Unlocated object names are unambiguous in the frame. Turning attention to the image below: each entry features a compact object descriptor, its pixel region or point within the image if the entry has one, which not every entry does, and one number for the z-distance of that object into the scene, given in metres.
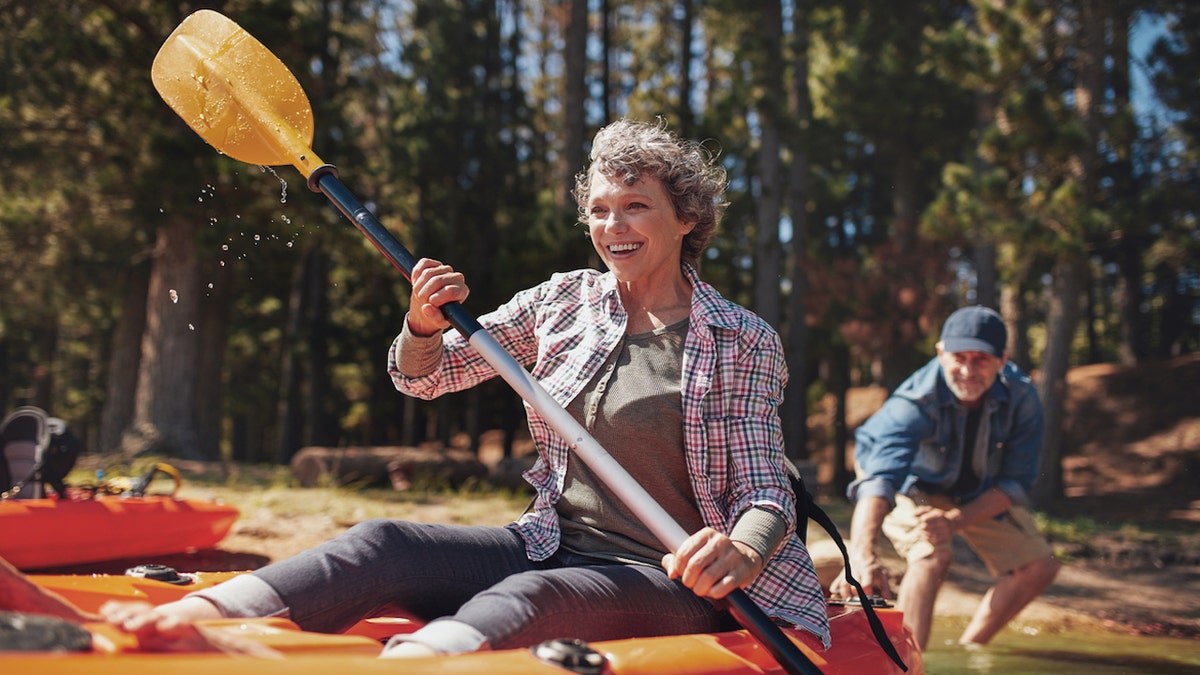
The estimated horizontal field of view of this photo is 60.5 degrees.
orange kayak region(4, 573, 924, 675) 1.39
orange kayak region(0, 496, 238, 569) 4.86
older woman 2.00
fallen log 8.85
